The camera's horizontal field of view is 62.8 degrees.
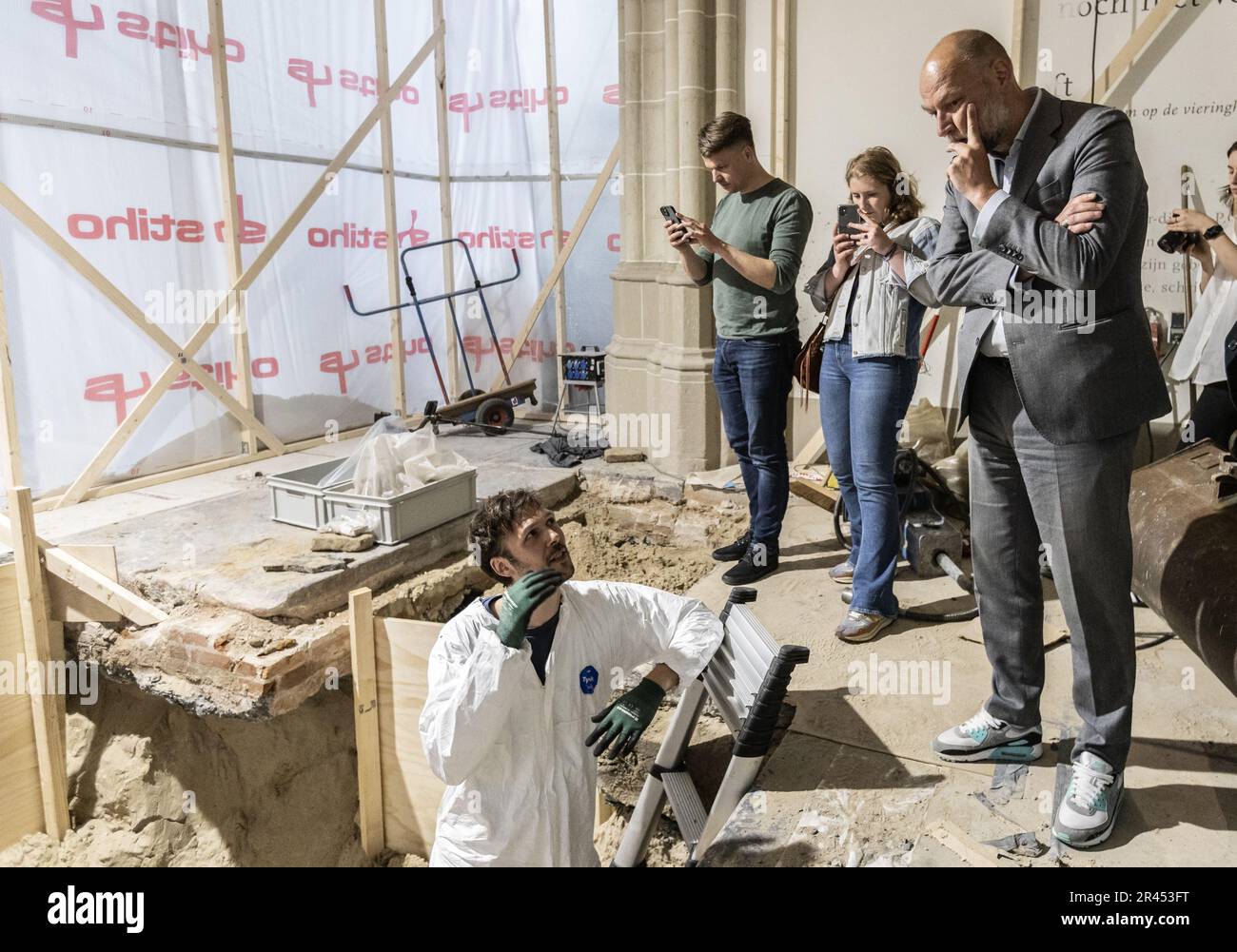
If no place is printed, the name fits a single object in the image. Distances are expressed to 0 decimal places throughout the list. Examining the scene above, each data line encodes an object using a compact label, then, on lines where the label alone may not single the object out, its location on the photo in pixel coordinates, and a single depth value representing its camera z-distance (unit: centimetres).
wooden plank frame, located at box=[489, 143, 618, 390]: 883
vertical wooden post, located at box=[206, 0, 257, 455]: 699
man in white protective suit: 246
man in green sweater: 403
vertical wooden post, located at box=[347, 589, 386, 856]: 393
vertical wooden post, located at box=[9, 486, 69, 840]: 478
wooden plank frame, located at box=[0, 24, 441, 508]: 612
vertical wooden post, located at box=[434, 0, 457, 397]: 877
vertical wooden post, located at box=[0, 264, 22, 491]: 525
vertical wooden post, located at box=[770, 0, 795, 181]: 597
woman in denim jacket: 358
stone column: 613
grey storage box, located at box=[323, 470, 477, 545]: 532
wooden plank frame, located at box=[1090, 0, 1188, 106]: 505
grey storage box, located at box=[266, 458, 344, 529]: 557
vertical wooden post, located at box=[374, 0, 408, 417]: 821
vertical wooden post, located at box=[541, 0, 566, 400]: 885
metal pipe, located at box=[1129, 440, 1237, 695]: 272
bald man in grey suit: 218
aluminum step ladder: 247
